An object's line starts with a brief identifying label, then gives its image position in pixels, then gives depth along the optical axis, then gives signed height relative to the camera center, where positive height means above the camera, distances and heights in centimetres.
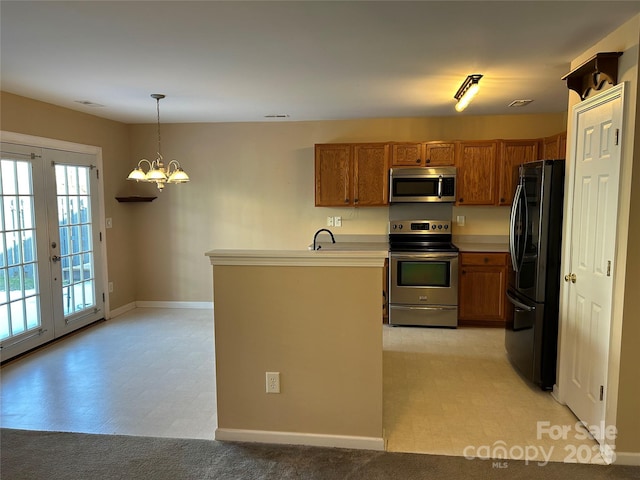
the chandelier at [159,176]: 364 +29
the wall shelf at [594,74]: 239 +81
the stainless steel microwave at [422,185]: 493 +27
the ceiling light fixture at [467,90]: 334 +98
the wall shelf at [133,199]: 544 +12
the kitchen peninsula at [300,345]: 246 -81
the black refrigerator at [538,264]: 307 -43
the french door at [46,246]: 389 -38
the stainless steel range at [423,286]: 476 -89
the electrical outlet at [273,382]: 256 -105
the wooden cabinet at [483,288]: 471 -89
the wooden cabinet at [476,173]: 492 +40
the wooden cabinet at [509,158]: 483 +56
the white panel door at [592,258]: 242 -31
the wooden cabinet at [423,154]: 498 +63
